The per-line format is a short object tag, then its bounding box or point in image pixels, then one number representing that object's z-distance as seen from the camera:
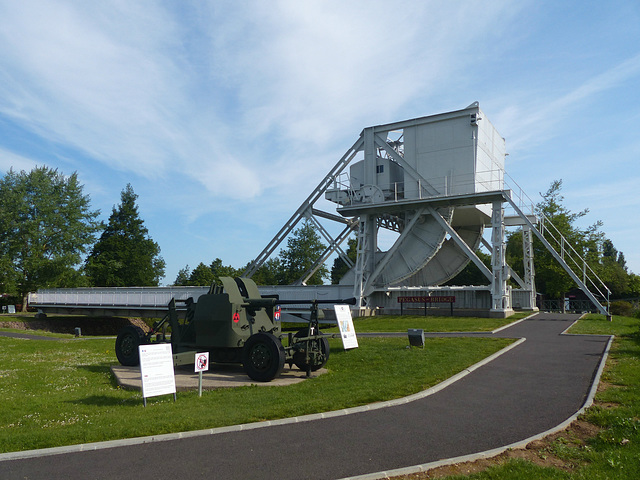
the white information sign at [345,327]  15.27
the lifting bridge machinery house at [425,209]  33.59
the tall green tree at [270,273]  76.59
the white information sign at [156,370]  9.35
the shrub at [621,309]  42.88
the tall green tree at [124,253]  66.88
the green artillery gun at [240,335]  11.70
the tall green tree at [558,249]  42.61
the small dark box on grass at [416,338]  16.39
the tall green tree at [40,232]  50.28
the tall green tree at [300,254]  72.56
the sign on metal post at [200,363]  10.22
